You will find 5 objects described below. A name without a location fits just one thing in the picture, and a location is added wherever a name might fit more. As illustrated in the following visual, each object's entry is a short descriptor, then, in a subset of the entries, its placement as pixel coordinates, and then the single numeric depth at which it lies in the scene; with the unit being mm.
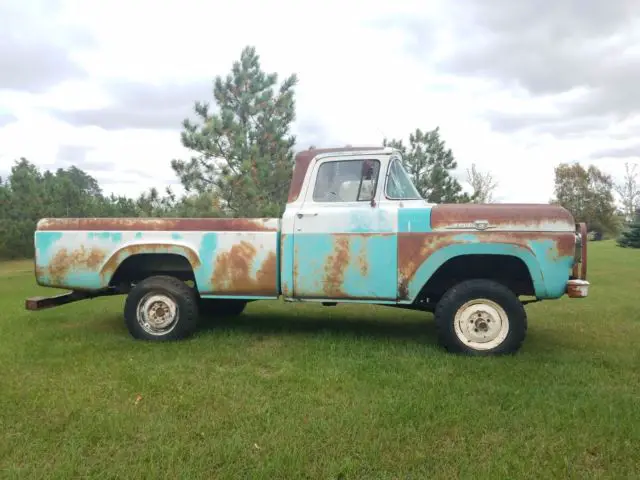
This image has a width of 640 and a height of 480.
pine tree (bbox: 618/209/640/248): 25998
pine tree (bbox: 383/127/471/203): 18500
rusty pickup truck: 5219
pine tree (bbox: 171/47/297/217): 15328
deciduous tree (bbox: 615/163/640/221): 45219
